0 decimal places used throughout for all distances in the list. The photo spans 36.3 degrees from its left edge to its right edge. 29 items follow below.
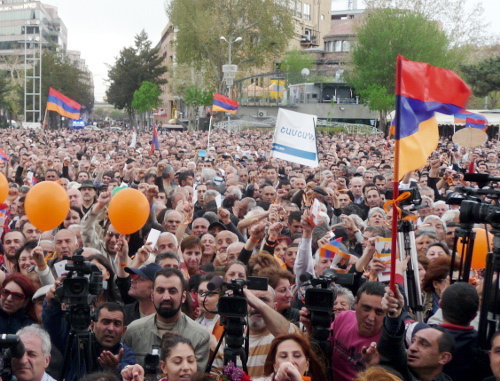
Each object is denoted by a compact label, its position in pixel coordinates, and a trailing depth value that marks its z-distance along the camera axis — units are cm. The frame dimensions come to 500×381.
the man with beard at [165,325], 500
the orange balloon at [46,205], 691
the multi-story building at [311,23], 9425
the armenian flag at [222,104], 2752
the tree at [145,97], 7300
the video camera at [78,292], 427
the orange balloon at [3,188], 820
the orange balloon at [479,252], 632
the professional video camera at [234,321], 412
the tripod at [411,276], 452
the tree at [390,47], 5203
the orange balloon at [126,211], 655
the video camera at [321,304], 423
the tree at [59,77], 7512
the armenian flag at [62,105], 2778
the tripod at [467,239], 426
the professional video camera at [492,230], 392
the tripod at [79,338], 426
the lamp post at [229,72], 3738
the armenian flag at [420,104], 471
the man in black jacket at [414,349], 407
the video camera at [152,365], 399
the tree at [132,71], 8288
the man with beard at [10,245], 734
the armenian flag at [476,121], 2027
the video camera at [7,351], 338
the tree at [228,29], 5656
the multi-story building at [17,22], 12662
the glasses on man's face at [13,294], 555
